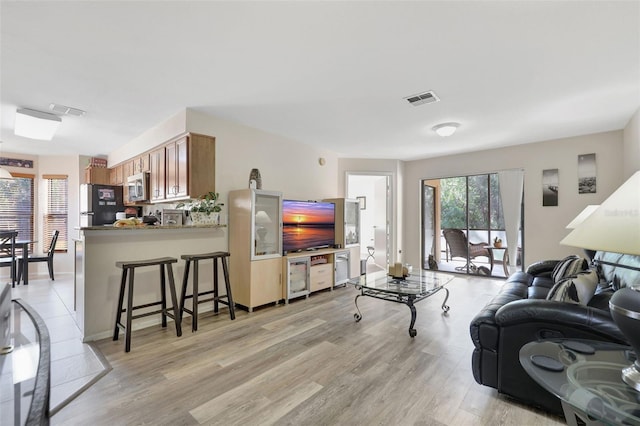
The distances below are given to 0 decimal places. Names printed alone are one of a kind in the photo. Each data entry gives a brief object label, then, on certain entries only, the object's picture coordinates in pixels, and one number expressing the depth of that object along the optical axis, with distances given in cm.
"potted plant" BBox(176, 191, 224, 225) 355
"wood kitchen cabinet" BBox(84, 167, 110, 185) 591
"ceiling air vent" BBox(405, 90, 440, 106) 314
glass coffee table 304
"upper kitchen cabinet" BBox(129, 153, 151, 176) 456
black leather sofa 170
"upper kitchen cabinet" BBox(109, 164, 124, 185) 544
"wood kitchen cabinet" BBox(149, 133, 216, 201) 361
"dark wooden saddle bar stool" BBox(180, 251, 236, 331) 313
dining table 504
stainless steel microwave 452
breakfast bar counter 290
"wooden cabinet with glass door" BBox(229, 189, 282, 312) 372
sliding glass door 598
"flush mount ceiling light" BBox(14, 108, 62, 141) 358
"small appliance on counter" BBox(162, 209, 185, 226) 392
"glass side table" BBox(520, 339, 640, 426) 103
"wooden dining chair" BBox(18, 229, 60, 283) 524
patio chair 622
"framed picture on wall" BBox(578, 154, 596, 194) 464
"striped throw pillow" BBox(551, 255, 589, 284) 279
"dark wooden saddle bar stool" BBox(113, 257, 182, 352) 267
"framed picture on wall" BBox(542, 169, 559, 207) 498
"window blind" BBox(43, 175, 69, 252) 611
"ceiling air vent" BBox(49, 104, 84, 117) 345
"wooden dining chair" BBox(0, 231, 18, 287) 496
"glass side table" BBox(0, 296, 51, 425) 73
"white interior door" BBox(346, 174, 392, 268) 666
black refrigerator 504
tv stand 414
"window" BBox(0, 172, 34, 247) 571
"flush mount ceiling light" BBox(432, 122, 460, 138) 405
